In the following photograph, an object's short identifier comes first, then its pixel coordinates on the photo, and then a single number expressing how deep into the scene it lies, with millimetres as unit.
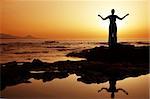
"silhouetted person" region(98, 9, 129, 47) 6719
